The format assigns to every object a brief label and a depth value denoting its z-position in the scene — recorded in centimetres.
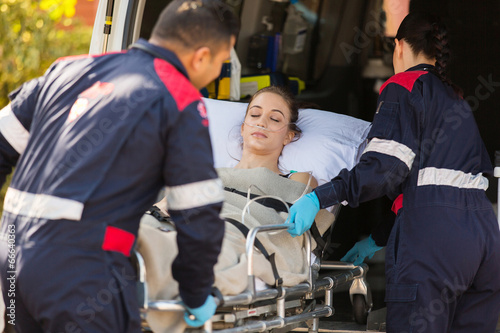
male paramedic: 412
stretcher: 545
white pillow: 810
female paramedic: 602
